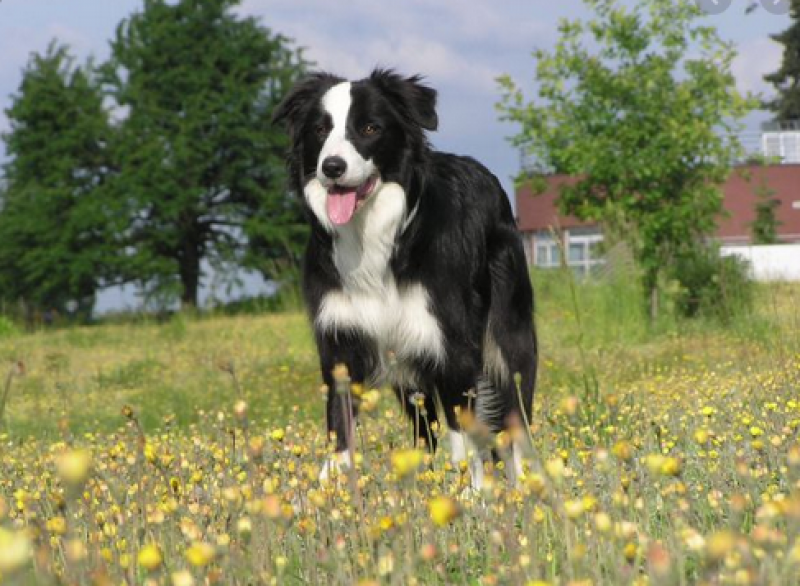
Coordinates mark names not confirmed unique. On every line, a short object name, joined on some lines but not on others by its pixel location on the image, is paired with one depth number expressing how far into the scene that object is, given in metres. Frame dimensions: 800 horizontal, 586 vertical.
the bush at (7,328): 22.71
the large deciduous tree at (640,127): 16.88
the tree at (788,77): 57.41
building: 41.38
